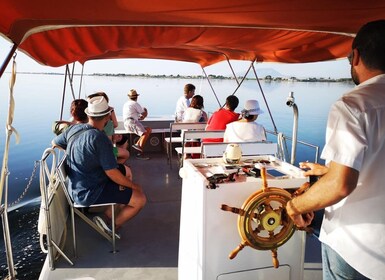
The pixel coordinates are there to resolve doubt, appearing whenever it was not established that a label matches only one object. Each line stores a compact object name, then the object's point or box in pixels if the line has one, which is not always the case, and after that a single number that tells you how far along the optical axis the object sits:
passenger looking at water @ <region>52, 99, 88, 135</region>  3.24
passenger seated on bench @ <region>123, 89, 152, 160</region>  5.86
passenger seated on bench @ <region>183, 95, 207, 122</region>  5.50
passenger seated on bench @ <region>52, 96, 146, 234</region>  2.54
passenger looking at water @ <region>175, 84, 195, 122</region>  6.52
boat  2.02
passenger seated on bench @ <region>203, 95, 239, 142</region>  4.32
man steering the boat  1.10
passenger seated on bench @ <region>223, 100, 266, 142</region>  3.55
